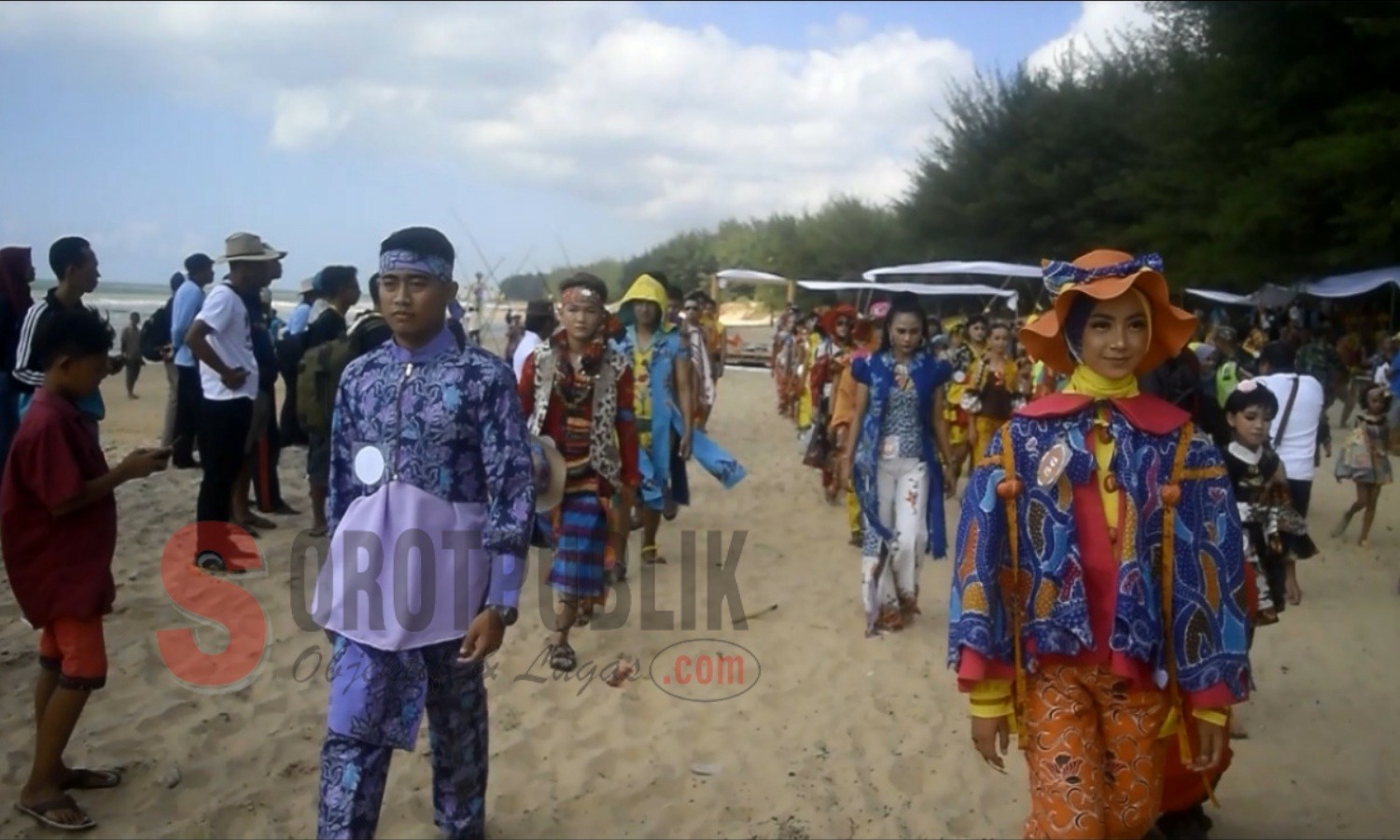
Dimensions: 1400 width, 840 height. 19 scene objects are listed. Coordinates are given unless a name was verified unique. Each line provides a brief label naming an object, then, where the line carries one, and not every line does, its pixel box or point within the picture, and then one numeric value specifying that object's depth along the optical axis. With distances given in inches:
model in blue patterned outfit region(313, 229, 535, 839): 127.2
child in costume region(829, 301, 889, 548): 258.0
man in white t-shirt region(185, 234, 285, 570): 271.4
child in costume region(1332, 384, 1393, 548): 346.0
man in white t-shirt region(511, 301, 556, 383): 322.3
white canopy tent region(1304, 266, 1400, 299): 731.4
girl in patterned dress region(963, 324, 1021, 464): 394.0
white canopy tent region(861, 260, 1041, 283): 853.8
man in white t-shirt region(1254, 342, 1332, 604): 311.3
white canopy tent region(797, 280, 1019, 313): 961.5
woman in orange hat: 110.5
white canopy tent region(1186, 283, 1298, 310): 855.7
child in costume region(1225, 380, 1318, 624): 187.3
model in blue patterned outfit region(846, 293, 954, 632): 245.4
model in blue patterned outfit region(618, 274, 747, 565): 296.7
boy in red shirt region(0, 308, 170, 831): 146.6
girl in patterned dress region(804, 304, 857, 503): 385.4
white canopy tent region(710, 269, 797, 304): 1210.7
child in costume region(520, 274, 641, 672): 221.9
